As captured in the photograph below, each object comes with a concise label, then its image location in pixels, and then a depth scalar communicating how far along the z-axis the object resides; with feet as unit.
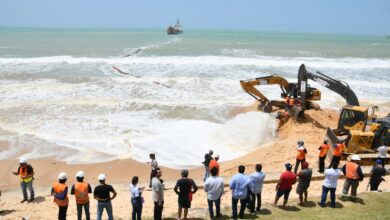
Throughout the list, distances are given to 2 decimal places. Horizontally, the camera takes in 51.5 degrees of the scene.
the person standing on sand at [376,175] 35.22
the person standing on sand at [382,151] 41.58
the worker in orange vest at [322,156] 41.88
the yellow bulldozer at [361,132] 45.78
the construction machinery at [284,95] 62.08
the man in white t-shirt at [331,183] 31.53
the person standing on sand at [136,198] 28.02
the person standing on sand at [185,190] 28.14
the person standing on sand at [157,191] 27.81
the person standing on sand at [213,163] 34.82
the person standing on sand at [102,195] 27.61
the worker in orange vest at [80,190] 28.30
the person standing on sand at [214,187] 28.55
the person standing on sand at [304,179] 31.91
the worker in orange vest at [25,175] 34.37
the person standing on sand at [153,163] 38.16
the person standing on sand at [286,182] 30.66
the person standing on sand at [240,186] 28.68
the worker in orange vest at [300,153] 41.14
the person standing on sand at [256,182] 29.95
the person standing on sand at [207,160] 37.50
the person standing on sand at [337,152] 41.01
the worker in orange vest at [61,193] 28.32
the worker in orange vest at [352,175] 32.96
